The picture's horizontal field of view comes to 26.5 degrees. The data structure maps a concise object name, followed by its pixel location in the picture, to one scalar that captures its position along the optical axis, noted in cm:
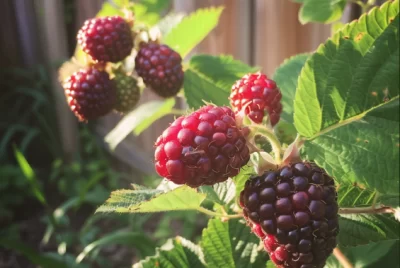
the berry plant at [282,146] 20
